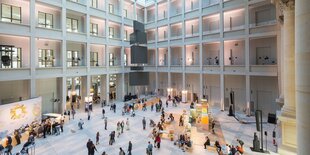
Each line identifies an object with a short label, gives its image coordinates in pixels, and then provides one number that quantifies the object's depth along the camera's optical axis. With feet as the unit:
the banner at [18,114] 44.16
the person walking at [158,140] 43.68
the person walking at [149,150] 39.11
